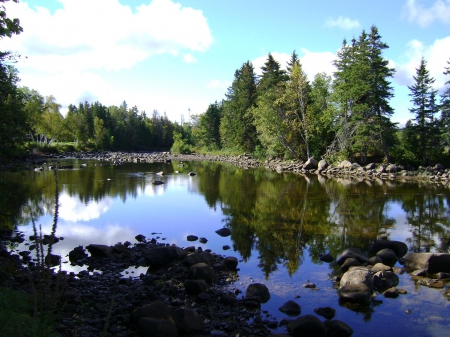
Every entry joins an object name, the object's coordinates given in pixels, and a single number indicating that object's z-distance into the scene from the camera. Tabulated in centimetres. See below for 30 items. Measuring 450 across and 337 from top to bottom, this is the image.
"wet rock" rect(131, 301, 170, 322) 826
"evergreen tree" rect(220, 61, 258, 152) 6975
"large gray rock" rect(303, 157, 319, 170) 5006
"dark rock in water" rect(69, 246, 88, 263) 1345
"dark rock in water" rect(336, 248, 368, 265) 1341
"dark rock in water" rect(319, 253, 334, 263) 1388
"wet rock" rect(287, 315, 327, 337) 818
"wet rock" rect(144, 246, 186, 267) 1296
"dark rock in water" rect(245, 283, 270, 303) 1031
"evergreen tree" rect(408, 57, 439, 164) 4488
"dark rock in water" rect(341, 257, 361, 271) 1279
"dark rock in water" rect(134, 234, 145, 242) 1634
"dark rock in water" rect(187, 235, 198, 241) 1666
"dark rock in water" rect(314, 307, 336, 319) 945
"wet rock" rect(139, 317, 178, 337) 773
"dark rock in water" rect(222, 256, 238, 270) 1280
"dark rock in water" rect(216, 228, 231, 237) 1747
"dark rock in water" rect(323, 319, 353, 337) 841
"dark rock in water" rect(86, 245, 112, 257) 1378
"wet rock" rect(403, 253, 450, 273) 1245
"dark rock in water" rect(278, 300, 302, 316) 949
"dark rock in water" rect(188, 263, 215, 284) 1123
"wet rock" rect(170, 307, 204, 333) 816
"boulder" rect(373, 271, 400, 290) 1129
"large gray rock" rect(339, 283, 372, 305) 1020
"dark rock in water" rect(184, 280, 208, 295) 1042
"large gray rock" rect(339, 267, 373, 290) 1080
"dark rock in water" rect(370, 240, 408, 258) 1450
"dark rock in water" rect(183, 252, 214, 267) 1262
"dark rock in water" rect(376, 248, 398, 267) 1353
